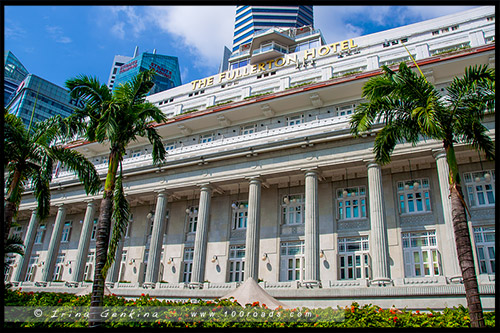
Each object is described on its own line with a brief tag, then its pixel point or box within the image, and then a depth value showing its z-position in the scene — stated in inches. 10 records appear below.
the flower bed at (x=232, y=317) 475.5
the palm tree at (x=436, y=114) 505.0
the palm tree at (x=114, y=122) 606.9
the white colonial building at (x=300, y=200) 861.8
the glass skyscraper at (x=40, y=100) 4729.3
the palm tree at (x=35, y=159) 722.2
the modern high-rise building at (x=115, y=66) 7421.8
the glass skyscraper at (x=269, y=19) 5447.8
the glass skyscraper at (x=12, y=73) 6496.1
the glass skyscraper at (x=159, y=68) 6328.7
